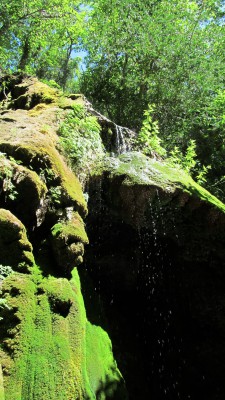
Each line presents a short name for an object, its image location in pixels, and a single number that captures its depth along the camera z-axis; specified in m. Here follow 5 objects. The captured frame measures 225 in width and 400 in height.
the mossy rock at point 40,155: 4.38
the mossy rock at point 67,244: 4.08
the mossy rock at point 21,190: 3.82
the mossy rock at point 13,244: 3.49
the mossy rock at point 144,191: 6.38
